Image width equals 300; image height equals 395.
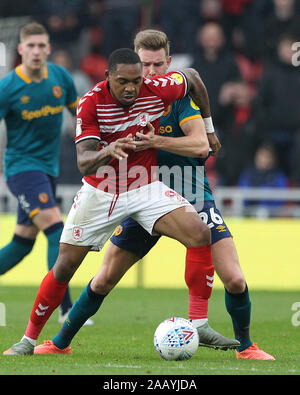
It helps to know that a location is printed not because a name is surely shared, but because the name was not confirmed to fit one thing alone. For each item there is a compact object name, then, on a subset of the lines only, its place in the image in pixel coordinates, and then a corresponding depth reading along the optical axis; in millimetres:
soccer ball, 12156
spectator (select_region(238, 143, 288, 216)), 26656
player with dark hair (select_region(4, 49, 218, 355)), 12117
